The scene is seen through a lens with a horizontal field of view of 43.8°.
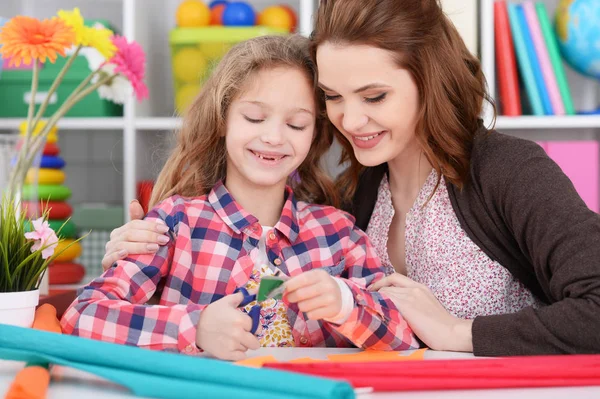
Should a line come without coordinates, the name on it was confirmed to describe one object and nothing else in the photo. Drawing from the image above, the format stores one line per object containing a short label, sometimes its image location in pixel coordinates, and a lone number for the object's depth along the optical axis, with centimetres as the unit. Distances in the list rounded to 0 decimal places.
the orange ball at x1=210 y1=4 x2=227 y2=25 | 245
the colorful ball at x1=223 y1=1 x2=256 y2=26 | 239
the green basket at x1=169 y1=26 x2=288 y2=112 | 237
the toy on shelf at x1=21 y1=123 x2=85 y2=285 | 222
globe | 221
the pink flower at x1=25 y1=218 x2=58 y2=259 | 110
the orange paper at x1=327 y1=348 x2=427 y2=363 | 105
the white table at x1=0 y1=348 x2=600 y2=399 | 83
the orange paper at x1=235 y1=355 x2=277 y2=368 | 94
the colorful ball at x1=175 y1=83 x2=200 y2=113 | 235
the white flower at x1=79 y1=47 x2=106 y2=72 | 224
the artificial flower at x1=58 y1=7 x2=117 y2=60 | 162
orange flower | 150
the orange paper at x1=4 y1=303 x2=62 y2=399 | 78
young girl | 110
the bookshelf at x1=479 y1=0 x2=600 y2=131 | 225
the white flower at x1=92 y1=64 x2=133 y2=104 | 182
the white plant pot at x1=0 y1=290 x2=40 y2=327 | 106
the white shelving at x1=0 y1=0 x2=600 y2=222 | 227
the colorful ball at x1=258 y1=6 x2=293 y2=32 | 241
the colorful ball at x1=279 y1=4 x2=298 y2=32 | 246
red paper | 85
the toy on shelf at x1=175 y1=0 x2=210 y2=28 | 241
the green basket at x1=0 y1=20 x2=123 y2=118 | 245
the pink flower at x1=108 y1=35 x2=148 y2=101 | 175
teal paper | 75
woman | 113
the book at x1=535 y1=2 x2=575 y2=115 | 224
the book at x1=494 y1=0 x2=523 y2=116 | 227
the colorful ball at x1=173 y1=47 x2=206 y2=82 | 238
